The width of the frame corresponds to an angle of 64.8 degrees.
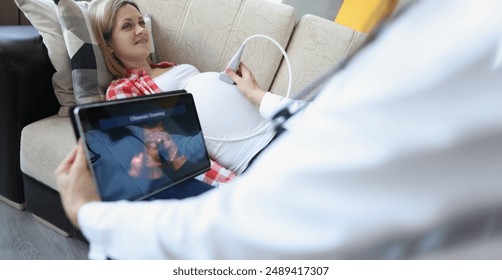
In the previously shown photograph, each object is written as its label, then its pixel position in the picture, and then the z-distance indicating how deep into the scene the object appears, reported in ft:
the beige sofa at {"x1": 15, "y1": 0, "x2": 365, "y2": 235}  4.09
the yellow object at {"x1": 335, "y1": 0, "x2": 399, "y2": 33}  4.31
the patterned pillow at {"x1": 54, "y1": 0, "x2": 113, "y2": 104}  3.36
